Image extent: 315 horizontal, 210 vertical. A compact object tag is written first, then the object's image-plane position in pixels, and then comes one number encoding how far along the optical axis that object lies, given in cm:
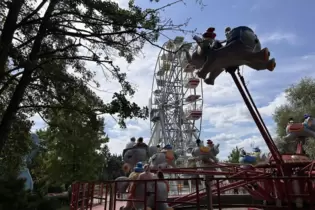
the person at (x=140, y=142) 837
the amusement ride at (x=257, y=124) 381
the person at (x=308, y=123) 631
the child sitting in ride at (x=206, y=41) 404
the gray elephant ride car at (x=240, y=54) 380
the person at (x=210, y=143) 940
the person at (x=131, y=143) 864
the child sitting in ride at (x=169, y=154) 810
